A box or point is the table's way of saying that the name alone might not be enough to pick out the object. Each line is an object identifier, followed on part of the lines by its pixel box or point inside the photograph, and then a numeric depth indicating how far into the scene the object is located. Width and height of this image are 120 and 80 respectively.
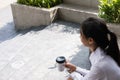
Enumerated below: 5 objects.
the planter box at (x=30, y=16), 4.00
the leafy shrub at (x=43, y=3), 4.12
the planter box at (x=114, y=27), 2.78
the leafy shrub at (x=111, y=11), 2.86
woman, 1.47
